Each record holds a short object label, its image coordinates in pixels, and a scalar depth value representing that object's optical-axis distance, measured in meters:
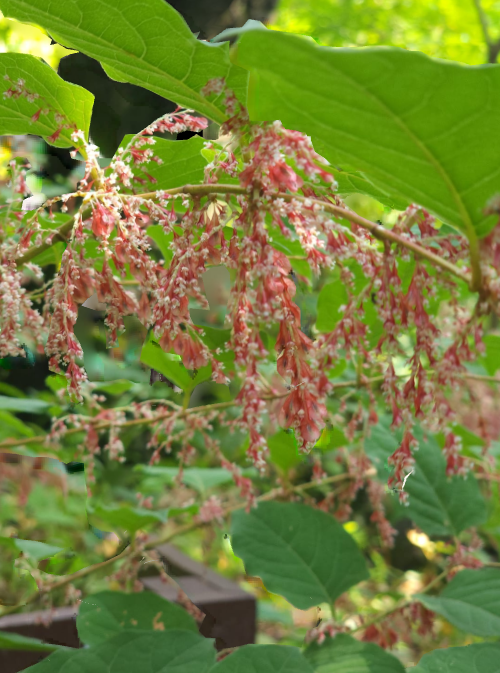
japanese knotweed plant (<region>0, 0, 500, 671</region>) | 0.44
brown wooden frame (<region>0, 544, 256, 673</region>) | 0.67
